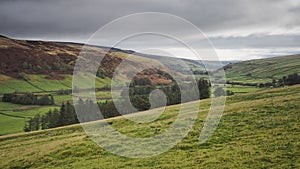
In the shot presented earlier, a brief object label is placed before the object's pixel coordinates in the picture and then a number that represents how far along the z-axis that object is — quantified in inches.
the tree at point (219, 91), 3266.5
